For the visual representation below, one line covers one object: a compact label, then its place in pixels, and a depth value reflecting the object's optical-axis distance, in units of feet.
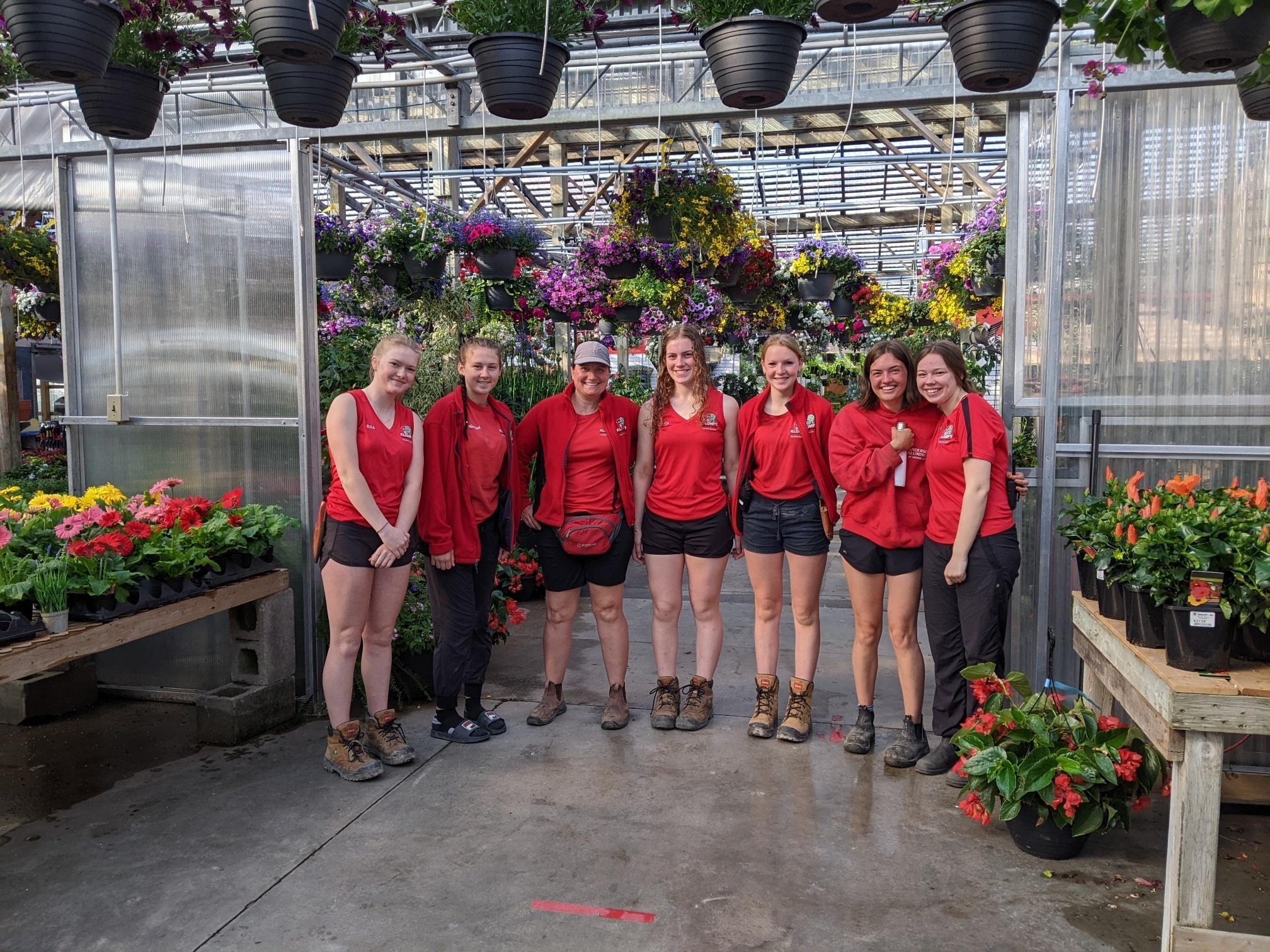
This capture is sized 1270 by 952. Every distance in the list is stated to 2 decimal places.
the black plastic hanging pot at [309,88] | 11.47
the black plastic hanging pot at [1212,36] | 8.62
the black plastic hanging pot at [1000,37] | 10.19
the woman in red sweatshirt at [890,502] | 11.61
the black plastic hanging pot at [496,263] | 24.35
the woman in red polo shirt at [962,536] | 10.83
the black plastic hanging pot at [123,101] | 12.57
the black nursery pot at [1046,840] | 9.41
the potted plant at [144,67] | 12.38
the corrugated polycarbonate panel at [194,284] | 14.43
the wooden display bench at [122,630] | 10.00
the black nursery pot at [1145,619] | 8.33
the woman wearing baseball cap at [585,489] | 12.67
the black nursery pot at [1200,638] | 7.72
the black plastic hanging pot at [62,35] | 10.23
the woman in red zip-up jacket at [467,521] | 12.07
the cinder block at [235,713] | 13.03
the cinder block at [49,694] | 14.26
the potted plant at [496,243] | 23.76
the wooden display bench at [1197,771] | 7.36
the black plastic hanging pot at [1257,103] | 10.30
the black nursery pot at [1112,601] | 9.27
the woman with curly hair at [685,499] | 12.66
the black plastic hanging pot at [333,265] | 23.57
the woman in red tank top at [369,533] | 11.28
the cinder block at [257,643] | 13.76
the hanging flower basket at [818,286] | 33.01
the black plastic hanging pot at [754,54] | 10.70
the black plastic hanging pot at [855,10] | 9.80
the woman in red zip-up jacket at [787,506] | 12.35
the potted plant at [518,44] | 11.37
